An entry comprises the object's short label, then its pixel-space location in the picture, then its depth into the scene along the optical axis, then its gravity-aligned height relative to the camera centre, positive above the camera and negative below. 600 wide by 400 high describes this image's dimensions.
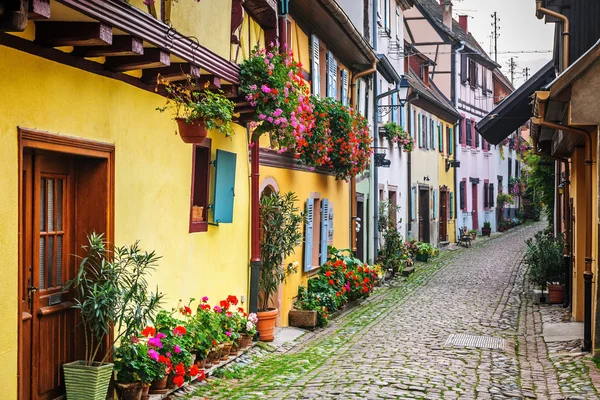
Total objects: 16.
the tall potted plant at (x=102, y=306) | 6.55 -0.75
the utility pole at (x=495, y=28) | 53.84 +11.65
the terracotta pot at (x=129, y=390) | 6.98 -1.46
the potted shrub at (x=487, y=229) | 39.16 -0.76
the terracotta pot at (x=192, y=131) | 8.28 +0.78
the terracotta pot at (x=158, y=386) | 7.46 -1.51
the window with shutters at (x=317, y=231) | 14.77 -0.34
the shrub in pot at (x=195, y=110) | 8.10 +0.96
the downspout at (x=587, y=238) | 10.25 -0.32
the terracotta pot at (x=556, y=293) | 15.74 -1.48
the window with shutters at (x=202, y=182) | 9.85 +0.34
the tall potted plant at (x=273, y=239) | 11.98 -0.39
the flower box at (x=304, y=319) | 13.18 -1.64
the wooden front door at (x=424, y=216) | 30.19 -0.14
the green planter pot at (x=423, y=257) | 25.94 -1.36
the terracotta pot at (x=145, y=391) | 7.15 -1.50
